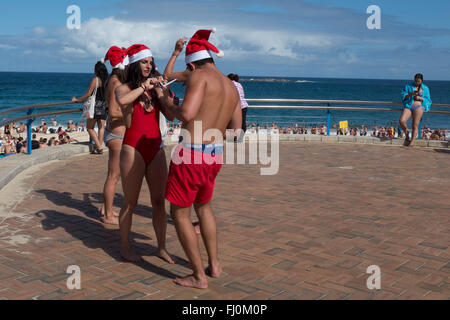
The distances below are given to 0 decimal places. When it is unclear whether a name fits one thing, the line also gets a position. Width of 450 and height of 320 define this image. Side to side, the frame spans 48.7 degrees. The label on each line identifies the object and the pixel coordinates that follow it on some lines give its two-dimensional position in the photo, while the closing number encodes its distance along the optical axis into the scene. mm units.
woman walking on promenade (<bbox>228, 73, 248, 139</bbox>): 10603
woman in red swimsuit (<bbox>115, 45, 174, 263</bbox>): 4191
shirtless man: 3602
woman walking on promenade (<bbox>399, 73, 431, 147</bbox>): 12023
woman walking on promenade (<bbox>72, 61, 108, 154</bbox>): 8496
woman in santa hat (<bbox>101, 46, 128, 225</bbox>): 5008
